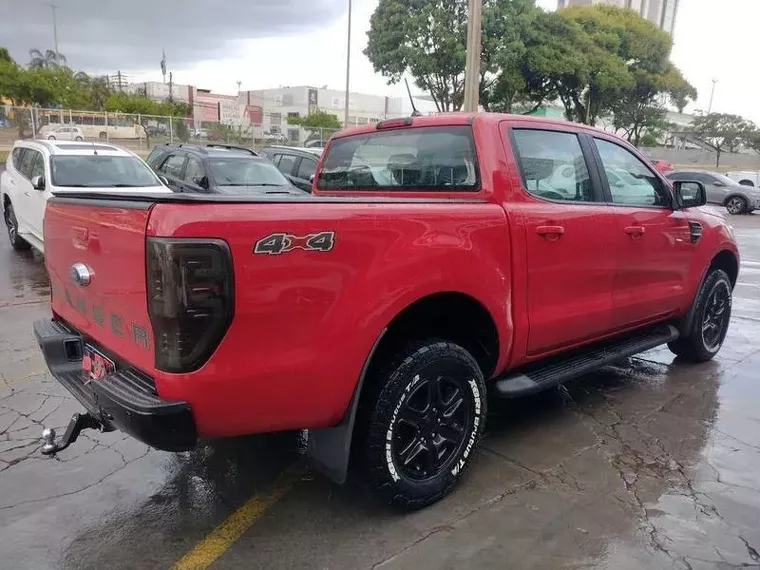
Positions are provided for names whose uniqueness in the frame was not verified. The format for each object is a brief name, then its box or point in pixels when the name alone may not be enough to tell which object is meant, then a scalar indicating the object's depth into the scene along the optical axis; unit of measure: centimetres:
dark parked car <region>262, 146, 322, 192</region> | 1328
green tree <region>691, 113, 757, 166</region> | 5747
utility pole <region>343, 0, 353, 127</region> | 3278
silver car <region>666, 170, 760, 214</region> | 2161
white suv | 846
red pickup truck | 226
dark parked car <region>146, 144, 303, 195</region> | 1066
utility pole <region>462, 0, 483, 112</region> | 1166
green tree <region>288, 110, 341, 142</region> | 4762
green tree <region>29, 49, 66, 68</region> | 6288
